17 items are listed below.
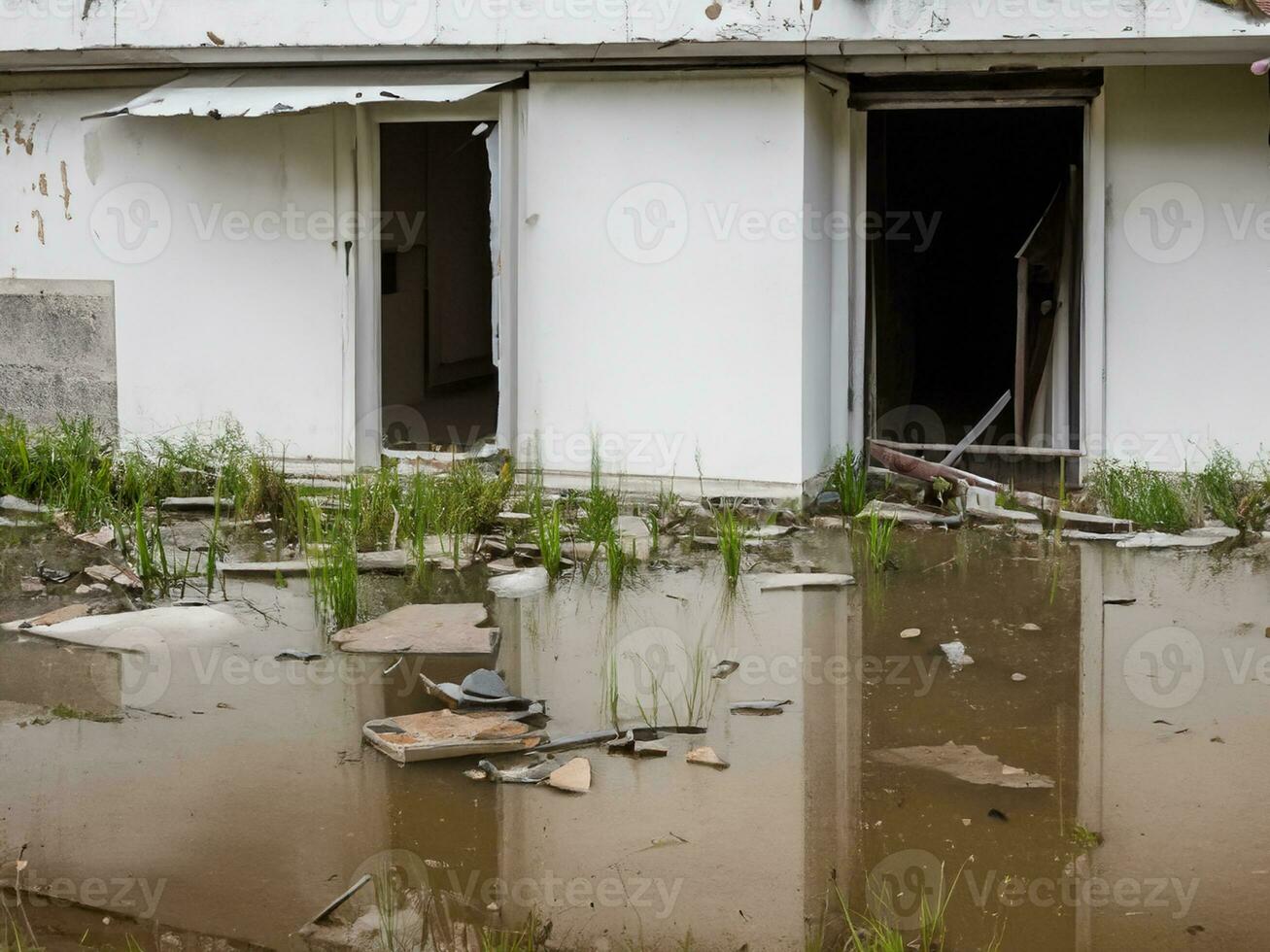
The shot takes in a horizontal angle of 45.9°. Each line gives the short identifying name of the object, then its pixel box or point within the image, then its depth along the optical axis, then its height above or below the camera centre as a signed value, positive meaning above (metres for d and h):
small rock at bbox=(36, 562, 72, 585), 7.24 -0.92
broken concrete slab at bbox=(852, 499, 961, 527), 8.70 -0.74
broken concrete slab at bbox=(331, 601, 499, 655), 6.08 -1.03
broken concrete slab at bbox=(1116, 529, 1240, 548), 8.00 -0.82
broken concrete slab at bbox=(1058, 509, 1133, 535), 8.45 -0.77
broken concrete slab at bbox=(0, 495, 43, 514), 8.69 -0.69
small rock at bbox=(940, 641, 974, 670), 5.98 -1.07
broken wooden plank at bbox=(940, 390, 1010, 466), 9.82 -0.29
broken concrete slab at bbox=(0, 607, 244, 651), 6.18 -1.02
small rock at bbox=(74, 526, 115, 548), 7.91 -0.81
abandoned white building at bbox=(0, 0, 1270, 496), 8.71 +1.07
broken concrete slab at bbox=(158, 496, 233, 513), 8.91 -0.70
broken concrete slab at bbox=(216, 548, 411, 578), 7.47 -0.90
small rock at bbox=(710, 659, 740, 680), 5.83 -1.11
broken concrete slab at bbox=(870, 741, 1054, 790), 4.70 -1.21
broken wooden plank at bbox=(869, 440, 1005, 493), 9.34 -0.52
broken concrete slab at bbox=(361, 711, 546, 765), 4.86 -1.16
